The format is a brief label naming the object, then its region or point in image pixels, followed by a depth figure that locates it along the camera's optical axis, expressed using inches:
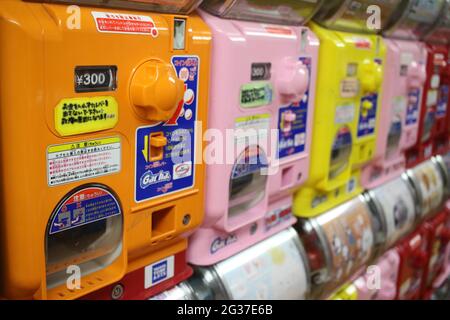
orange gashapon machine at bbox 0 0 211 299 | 36.6
